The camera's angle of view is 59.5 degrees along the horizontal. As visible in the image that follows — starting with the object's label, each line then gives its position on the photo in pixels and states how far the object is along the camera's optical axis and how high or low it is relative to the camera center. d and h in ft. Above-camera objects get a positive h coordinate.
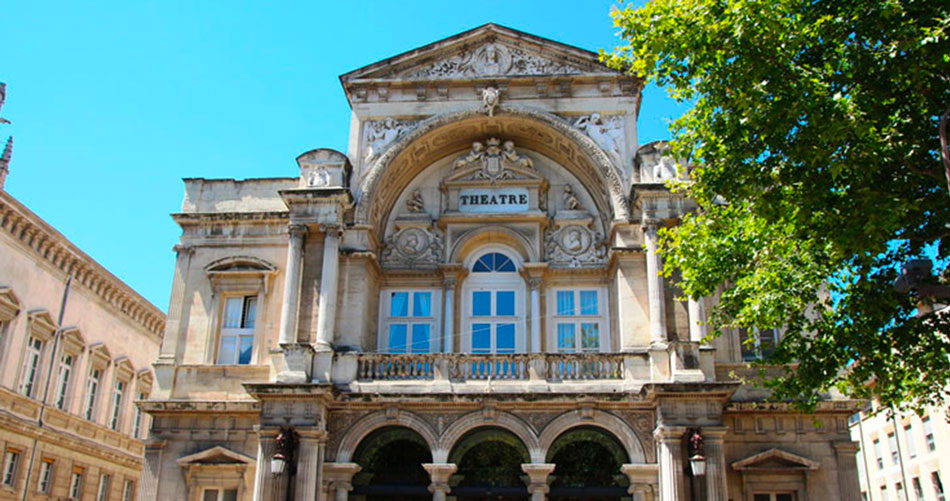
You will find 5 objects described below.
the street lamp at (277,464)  60.54 +7.51
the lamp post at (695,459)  59.00 +8.16
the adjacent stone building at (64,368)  89.61 +23.32
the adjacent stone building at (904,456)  113.85 +18.23
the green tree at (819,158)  41.47 +20.95
